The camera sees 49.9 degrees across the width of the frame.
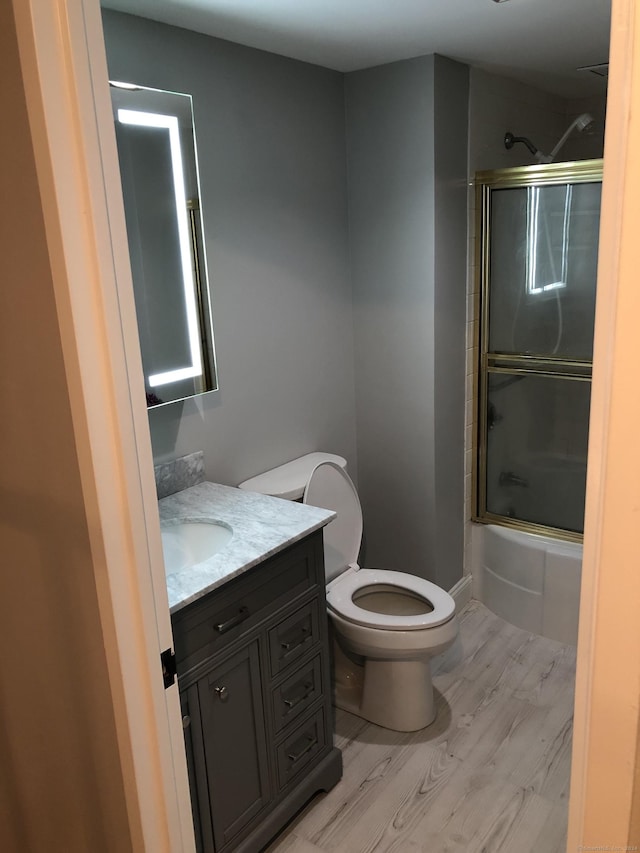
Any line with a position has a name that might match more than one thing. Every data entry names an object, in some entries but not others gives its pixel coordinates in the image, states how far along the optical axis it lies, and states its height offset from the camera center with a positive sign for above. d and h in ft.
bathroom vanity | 5.39 -3.32
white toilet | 7.54 -3.94
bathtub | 9.37 -4.48
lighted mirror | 6.11 +0.32
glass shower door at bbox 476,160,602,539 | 8.94 -1.16
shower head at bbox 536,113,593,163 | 9.07 +1.67
